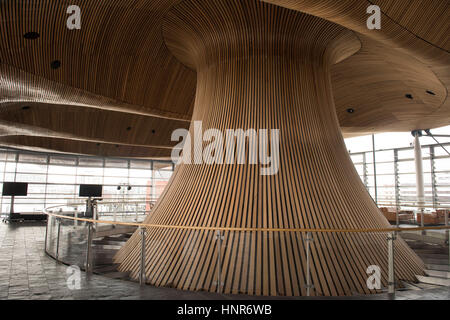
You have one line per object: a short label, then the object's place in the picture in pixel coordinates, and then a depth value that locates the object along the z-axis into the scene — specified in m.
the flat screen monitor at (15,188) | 16.31
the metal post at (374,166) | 22.34
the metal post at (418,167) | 18.80
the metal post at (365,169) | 22.94
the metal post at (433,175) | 19.08
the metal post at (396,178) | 21.11
